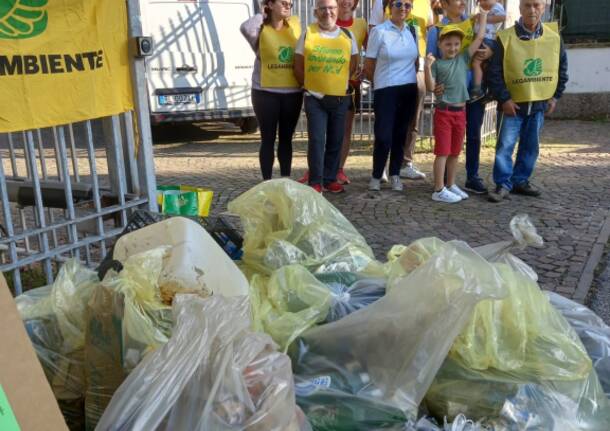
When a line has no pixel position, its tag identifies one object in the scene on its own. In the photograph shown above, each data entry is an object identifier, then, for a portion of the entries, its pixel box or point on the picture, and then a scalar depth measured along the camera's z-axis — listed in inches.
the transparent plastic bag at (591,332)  103.5
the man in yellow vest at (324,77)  215.6
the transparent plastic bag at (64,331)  91.4
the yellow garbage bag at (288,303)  100.2
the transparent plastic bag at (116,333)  83.0
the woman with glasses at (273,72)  217.5
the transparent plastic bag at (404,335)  89.7
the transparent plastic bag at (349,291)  104.6
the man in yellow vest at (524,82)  221.9
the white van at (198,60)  341.7
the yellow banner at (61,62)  113.8
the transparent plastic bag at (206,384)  71.2
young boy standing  221.9
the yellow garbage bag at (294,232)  126.7
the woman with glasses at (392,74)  226.5
